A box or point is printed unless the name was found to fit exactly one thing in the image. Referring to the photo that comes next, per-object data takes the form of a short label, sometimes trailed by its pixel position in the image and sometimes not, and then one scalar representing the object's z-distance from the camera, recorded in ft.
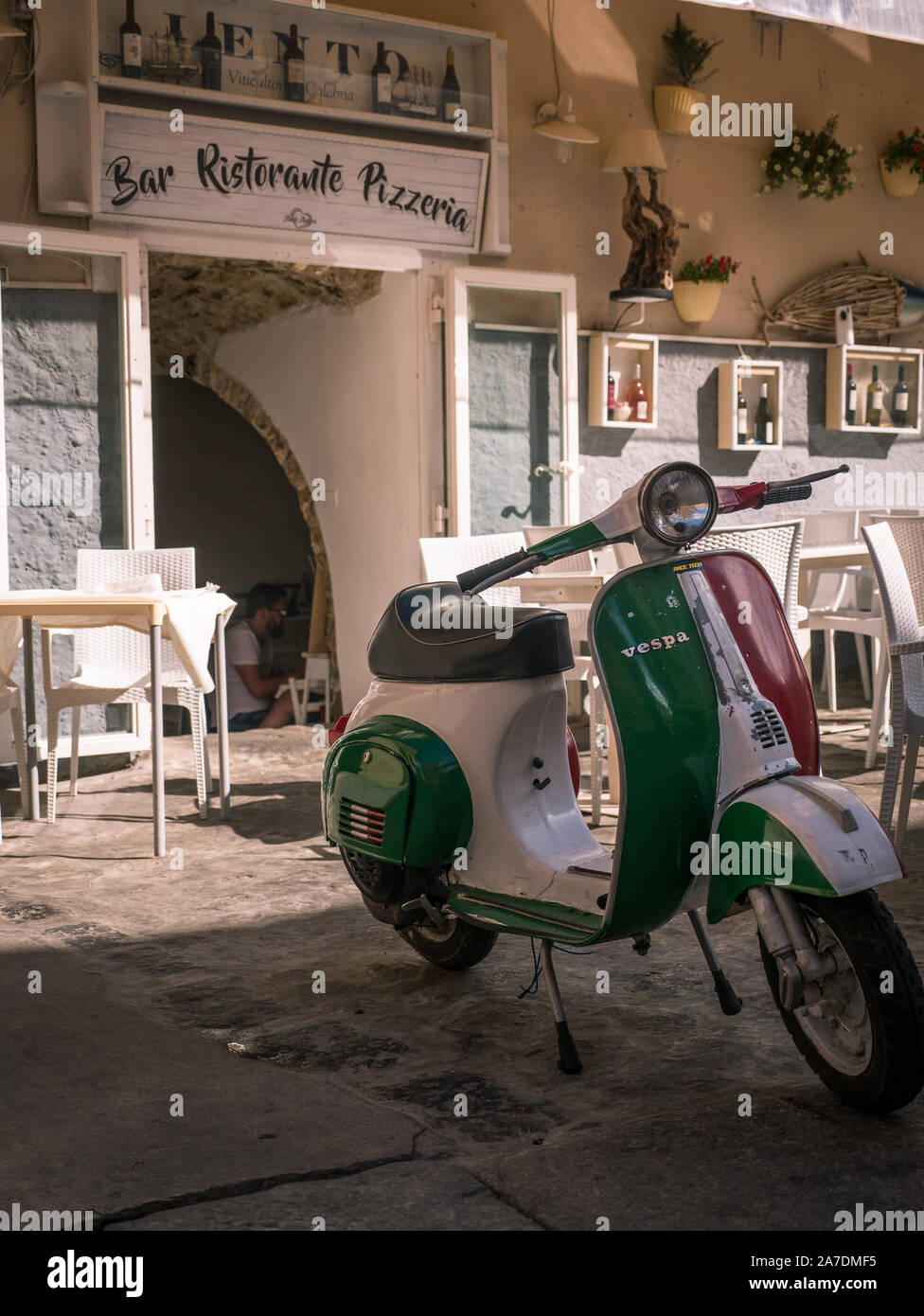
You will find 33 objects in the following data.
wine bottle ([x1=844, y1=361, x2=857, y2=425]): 25.79
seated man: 27.61
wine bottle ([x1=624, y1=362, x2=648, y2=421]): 23.45
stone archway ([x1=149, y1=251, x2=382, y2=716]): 24.09
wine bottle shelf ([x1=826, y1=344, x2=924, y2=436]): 25.57
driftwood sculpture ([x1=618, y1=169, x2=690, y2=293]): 22.75
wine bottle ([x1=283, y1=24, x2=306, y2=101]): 19.86
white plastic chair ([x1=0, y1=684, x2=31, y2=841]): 14.80
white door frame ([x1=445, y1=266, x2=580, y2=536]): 21.31
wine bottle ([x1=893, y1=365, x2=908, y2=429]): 26.35
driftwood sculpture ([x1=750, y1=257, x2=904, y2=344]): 25.02
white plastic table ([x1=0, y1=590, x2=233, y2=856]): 13.38
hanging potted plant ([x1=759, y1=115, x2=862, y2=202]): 24.47
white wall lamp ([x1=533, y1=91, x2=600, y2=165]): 21.45
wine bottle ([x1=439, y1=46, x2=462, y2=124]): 21.17
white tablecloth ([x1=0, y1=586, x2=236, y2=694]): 13.82
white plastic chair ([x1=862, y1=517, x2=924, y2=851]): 11.78
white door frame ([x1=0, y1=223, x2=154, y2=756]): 18.48
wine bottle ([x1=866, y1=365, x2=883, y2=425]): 26.09
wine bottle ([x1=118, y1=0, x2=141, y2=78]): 18.43
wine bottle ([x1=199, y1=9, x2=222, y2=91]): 19.16
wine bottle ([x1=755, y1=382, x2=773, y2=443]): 24.92
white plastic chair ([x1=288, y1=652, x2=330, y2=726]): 26.30
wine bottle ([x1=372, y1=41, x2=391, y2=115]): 20.65
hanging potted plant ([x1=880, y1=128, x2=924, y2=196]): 25.63
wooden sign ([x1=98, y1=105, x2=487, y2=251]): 18.65
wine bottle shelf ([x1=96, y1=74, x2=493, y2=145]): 18.45
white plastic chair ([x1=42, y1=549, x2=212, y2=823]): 15.35
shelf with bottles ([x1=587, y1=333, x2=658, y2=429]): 22.93
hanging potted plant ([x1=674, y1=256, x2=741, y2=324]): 23.50
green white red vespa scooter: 6.74
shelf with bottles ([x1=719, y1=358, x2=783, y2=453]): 24.41
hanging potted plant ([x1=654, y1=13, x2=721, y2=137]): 23.21
